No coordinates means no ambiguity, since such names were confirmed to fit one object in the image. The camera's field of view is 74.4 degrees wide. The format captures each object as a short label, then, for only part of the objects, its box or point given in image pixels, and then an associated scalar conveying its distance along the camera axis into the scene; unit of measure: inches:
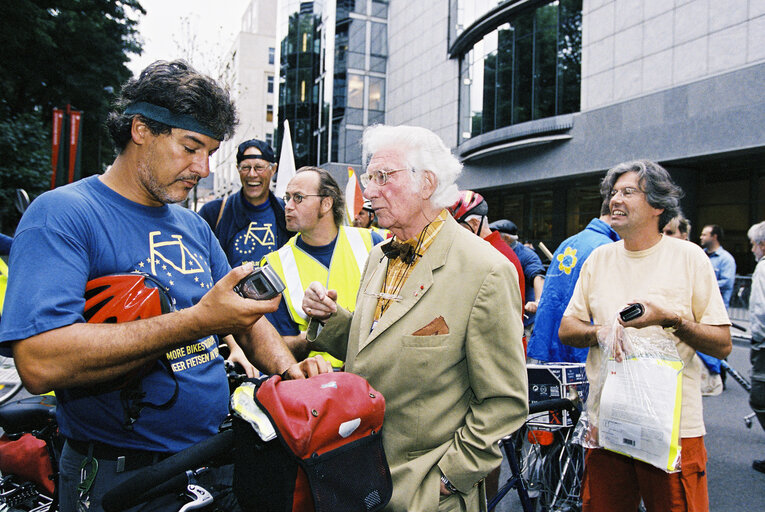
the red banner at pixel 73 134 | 429.4
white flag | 245.6
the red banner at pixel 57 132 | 439.2
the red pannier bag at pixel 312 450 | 58.5
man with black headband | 56.3
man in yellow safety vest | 130.8
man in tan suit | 75.4
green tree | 614.9
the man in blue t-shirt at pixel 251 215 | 171.5
